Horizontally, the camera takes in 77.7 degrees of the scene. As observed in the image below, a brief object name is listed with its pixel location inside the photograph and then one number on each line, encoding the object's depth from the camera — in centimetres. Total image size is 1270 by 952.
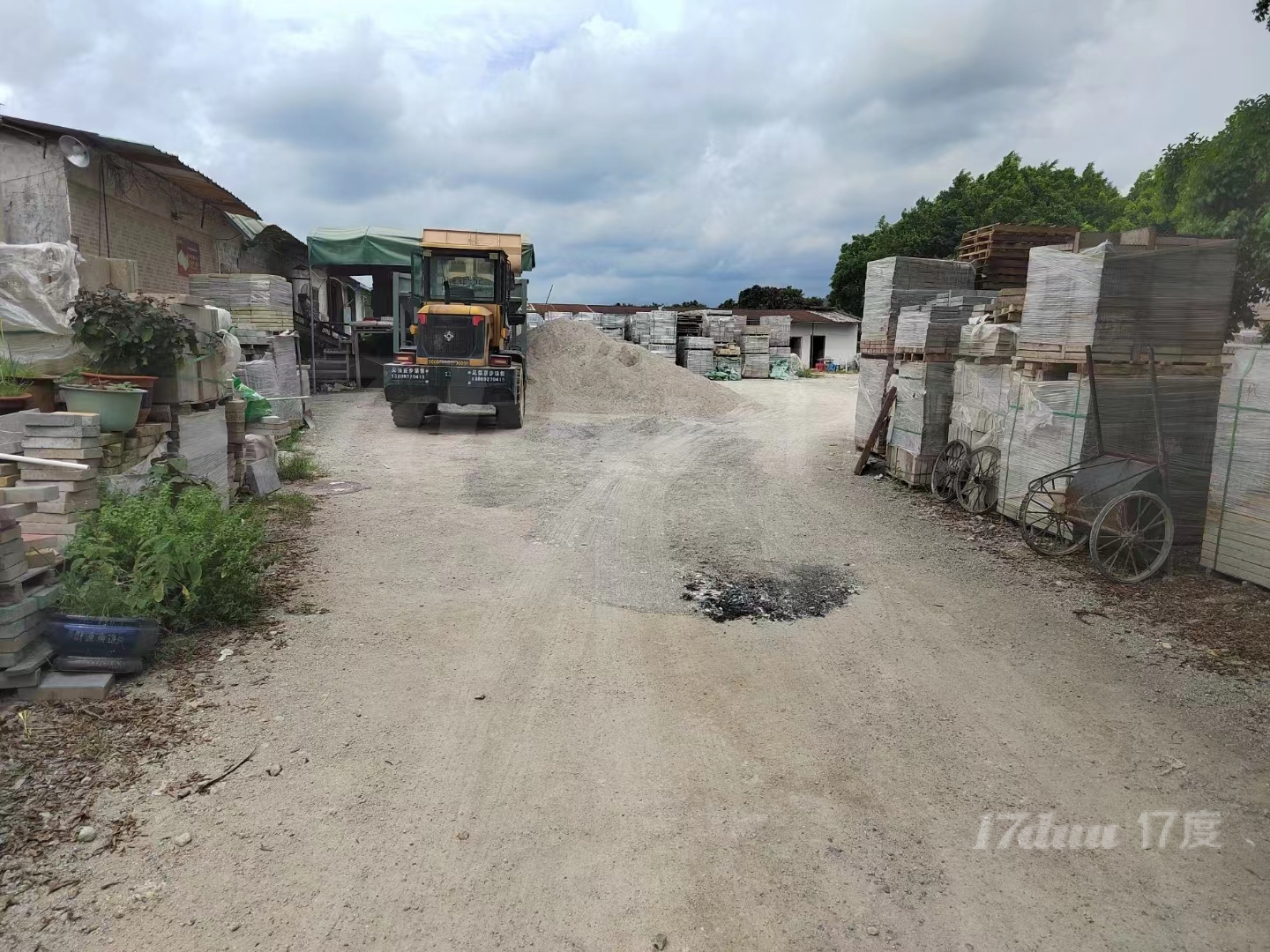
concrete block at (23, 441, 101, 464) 513
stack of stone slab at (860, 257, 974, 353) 1189
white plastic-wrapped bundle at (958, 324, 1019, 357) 863
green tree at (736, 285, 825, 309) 5731
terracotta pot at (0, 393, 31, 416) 544
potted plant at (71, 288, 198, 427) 599
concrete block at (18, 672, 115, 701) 399
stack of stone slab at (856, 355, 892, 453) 1215
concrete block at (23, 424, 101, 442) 512
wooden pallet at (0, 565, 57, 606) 397
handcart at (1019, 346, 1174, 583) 639
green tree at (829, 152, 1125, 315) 3856
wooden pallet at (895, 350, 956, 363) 983
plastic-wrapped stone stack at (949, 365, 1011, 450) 859
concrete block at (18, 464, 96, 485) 494
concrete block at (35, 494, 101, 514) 488
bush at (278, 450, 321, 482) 967
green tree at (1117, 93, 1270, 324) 993
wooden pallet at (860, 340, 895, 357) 1183
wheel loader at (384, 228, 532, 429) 1420
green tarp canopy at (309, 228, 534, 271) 2059
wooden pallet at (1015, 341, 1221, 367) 721
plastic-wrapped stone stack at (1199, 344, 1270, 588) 590
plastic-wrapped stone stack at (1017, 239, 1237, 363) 709
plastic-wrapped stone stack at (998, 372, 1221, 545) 712
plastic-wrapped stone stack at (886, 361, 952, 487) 983
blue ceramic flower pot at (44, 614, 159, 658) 416
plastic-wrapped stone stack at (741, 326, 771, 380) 3266
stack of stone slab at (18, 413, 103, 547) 486
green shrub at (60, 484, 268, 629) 446
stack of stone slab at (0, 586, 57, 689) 393
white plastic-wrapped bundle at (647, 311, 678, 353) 3064
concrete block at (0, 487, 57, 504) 420
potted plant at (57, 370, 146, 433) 564
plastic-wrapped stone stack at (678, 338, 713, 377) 3067
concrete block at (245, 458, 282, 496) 840
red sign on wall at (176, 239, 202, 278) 1478
